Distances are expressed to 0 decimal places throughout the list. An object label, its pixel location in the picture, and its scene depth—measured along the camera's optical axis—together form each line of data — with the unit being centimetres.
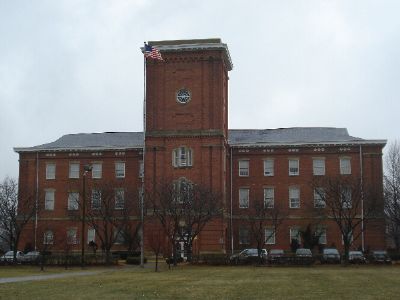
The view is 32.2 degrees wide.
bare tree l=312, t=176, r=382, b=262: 5512
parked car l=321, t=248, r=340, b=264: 5356
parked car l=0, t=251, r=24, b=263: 5559
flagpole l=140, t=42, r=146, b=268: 4884
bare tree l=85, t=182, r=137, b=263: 6094
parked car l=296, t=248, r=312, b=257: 5109
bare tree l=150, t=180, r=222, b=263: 5322
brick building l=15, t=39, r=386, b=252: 6375
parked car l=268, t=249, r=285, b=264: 5018
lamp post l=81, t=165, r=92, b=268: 4939
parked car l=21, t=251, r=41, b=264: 5518
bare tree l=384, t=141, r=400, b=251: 6059
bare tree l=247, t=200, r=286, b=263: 6282
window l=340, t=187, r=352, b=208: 5541
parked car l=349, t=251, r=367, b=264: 5406
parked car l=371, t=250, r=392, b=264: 5378
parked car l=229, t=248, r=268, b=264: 5188
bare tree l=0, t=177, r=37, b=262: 5956
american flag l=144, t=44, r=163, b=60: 5075
